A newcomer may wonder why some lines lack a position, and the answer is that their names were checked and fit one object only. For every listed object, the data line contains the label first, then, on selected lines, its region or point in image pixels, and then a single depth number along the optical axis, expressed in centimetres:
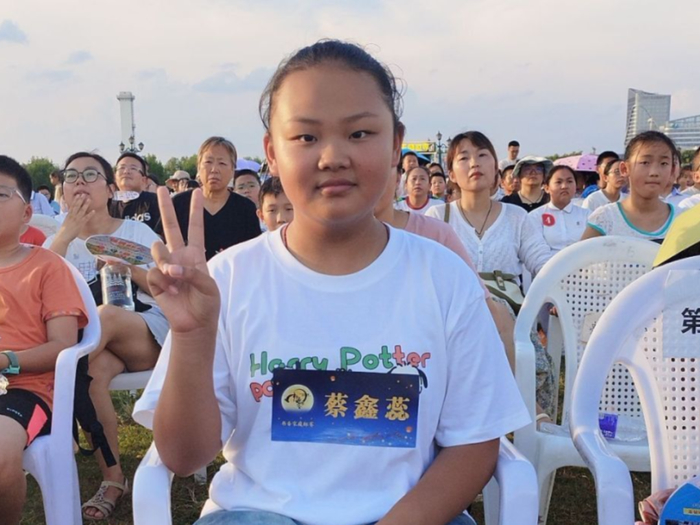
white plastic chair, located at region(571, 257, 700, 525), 162
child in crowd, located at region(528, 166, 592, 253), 567
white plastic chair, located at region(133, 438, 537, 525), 131
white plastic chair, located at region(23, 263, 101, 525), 212
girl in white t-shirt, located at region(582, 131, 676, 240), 359
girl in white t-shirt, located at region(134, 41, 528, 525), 131
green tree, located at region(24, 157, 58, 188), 3243
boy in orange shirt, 211
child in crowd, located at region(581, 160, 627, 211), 637
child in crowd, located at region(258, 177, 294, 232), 313
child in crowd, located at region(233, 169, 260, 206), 593
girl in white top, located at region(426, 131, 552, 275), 373
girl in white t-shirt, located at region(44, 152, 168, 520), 297
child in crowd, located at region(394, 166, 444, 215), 725
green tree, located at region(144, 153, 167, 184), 3415
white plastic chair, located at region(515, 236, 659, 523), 253
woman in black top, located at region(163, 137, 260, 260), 448
